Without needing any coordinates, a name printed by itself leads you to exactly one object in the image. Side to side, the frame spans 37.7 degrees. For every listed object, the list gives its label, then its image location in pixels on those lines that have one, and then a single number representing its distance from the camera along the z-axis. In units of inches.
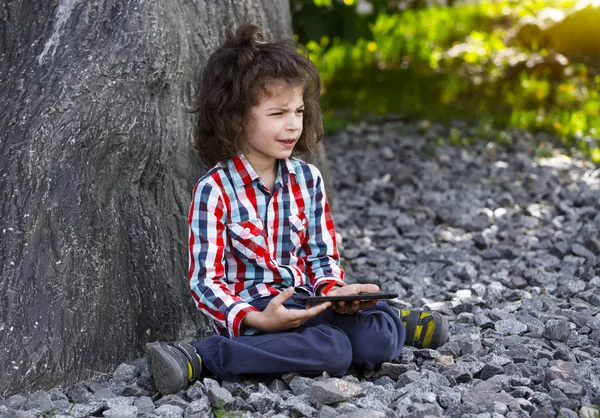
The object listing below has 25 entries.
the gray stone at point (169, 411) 97.1
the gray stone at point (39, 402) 101.9
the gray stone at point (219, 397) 99.0
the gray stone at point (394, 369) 109.8
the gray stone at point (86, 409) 98.7
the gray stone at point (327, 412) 95.7
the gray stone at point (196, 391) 102.6
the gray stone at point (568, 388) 100.0
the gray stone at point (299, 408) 97.5
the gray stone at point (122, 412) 96.5
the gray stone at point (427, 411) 94.8
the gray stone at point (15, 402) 102.5
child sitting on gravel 107.7
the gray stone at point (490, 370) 107.8
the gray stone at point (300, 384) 104.7
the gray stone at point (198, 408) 97.6
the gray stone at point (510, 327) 124.3
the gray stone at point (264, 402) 99.2
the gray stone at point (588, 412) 94.7
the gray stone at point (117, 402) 100.1
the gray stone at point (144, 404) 99.7
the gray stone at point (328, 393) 98.7
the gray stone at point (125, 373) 112.0
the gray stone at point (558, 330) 119.9
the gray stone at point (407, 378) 106.0
